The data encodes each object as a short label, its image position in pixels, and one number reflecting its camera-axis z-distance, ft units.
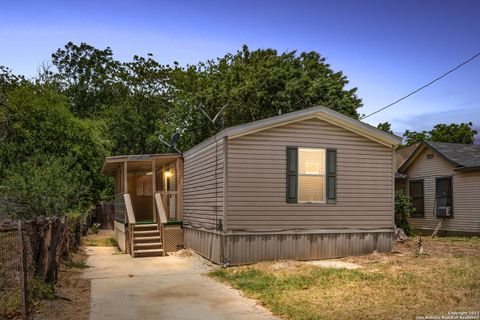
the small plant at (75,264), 40.83
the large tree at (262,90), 93.97
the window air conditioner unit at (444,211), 68.87
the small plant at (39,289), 25.09
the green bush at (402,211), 68.85
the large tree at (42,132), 84.02
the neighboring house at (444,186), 65.72
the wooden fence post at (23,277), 21.05
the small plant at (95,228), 91.34
